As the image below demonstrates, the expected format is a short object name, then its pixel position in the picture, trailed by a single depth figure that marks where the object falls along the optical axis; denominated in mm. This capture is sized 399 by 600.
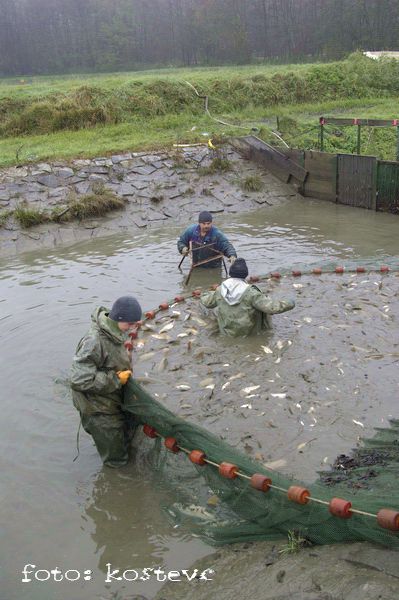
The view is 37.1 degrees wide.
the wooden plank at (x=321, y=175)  16688
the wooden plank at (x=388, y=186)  15008
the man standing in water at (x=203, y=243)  10766
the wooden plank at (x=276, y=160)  17609
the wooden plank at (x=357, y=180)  15623
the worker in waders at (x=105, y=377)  5383
